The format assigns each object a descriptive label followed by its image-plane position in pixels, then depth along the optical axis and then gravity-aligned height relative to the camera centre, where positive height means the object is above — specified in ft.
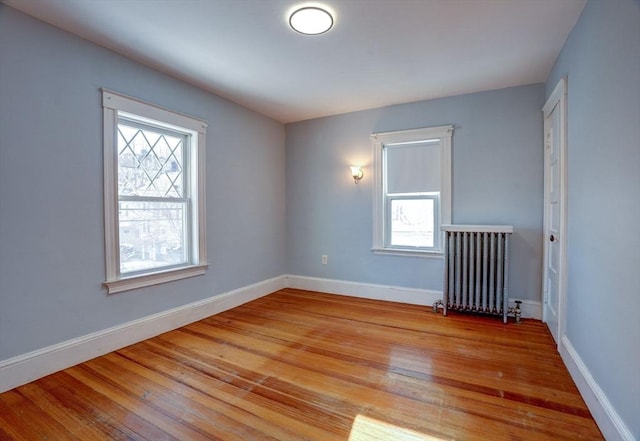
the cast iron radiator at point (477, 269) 10.34 -1.84
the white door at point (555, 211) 7.73 +0.15
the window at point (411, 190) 11.86 +1.05
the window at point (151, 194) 8.27 +0.64
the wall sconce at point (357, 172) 13.19 +1.86
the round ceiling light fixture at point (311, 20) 6.60 +4.37
